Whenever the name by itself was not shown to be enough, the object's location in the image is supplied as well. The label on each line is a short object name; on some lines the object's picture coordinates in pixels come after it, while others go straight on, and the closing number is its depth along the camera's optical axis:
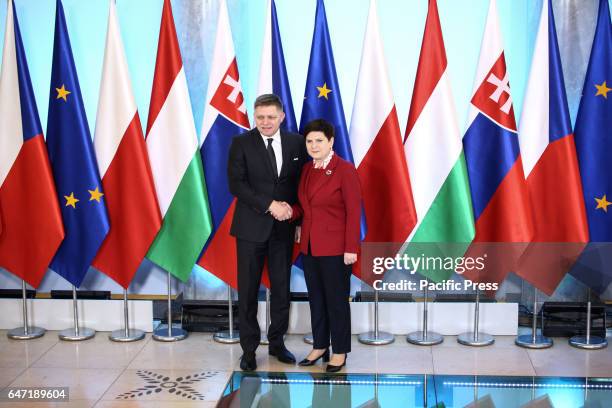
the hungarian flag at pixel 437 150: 4.50
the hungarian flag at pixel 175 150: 4.55
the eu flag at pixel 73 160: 4.55
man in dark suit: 4.02
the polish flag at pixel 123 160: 4.55
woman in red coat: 3.88
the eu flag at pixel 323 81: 4.55
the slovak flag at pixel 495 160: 4.46
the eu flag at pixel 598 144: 4.42
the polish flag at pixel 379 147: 4.52
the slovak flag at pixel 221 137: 4.51
